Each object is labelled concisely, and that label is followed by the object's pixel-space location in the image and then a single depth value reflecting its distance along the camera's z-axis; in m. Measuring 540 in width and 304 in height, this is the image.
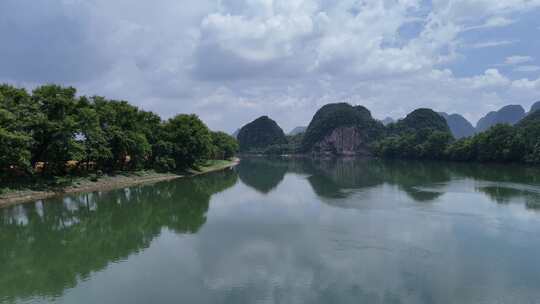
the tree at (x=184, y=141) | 55.86
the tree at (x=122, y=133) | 43.25
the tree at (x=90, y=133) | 37.25
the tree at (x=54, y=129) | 34.19
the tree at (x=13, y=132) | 28.62
